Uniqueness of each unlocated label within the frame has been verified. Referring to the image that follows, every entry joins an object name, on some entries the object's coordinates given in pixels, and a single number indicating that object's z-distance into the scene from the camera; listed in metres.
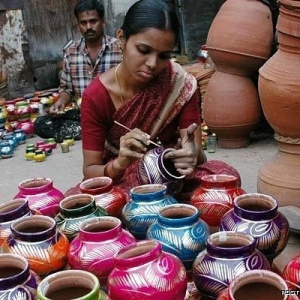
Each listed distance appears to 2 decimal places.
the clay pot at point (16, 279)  1.34
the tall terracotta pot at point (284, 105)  2.80
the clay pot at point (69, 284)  1.31
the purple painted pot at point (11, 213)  1.81
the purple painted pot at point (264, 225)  1.69
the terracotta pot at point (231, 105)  4.34
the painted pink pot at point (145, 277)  1.36
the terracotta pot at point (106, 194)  2.09
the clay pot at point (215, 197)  1.99
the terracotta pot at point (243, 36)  4.24
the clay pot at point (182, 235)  1.66
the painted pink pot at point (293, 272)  1.41
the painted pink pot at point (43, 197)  2.10
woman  2.28
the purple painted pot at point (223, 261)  1.45
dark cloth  5.38
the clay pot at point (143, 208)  1.92
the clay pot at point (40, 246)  1.62
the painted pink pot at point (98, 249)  1.60
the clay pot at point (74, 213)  1.85
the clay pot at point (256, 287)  1.22
